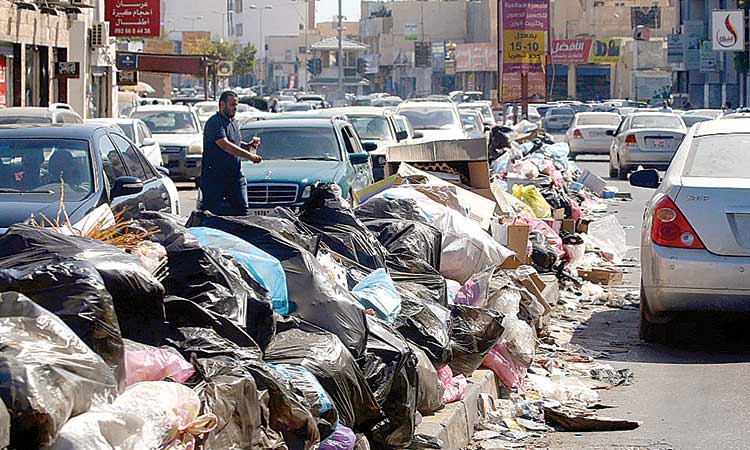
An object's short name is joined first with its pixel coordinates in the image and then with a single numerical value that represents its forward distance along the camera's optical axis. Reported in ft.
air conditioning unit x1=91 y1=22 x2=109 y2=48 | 115.44
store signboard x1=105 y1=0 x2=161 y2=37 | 123.75
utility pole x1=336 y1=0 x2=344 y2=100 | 237.72
